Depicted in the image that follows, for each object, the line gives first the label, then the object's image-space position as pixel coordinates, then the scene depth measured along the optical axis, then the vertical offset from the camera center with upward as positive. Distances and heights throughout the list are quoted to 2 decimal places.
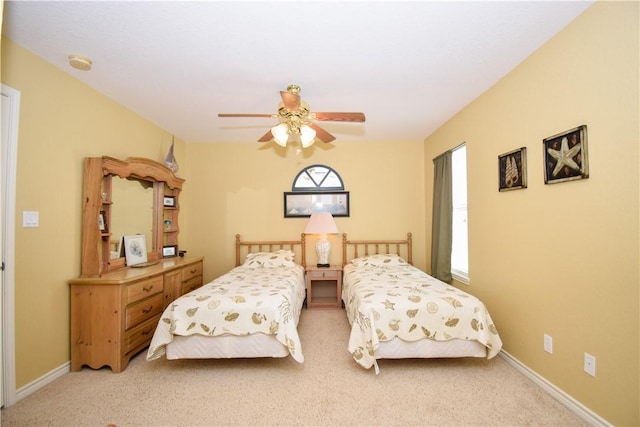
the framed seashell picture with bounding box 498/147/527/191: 2.12 +0.38
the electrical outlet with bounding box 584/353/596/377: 1.60 -0.92
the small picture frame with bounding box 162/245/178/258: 3.42 -0.45
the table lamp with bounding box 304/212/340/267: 3.67 -0.18
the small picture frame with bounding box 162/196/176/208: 3.45 +0.21
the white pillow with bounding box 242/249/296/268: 3.65 -0.61
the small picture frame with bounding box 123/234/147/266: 2.80 -0.35
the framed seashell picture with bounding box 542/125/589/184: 1.63 +0.39
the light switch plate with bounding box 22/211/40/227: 1.92 -0.01
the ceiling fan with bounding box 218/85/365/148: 2.13 +0.85
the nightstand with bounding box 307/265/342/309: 3.71 -1.07
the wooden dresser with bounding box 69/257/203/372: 2.18 -0.86
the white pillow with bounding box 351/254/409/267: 3.61 -0.62
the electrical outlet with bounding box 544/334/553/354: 1.89 -0.93
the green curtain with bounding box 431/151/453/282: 3.23 -0.05
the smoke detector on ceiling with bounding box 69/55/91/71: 1.99 +1.19
